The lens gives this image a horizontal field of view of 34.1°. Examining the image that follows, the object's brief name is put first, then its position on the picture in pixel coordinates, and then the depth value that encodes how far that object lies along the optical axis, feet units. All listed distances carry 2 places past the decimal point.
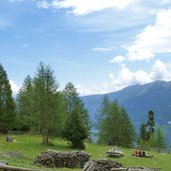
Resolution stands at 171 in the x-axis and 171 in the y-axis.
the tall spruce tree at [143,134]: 333.49
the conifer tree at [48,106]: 171.61
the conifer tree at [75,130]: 169.33
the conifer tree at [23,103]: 242.02
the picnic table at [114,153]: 144.15
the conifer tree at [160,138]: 314.32
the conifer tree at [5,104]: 213.75
